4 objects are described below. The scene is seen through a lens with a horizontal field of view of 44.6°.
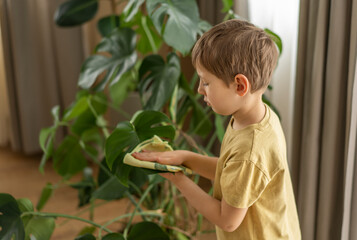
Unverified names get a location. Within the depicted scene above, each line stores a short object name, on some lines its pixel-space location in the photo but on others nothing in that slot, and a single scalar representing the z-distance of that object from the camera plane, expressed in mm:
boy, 872
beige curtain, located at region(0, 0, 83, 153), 2865
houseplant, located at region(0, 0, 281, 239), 1143
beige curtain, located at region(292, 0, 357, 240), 1333
